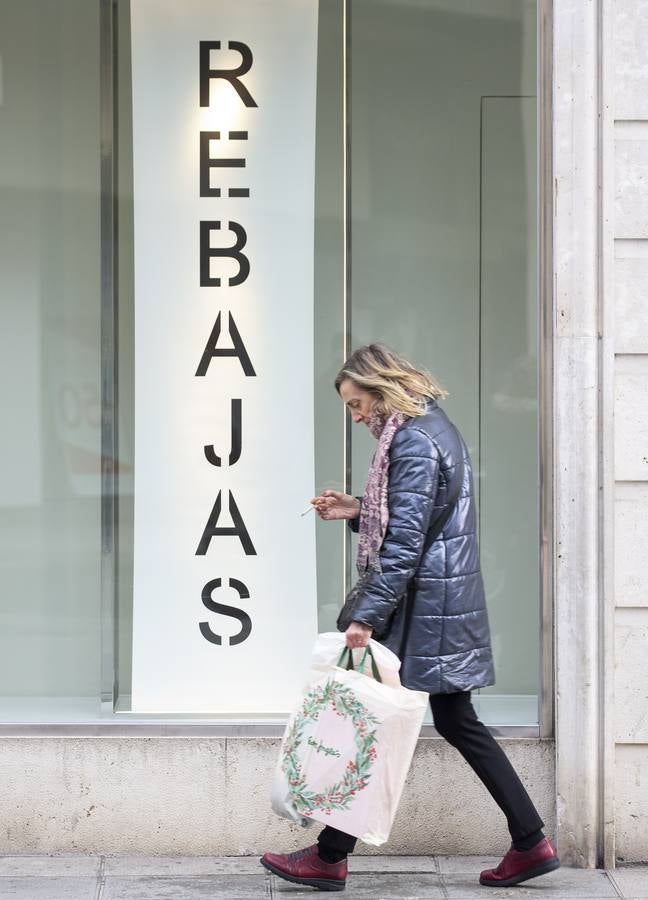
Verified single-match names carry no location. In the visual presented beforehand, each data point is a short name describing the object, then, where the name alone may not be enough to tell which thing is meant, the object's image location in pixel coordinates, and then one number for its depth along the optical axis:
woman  8.82
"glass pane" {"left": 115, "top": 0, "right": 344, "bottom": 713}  11.18
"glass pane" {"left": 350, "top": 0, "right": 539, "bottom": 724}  11.28
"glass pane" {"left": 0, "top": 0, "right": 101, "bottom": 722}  11.41
